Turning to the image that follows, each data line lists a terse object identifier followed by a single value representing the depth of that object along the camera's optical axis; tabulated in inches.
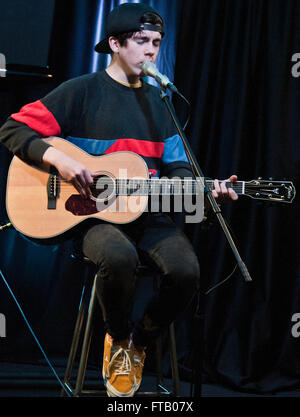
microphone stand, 121.4
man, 131.9
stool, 136.8
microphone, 131.1
